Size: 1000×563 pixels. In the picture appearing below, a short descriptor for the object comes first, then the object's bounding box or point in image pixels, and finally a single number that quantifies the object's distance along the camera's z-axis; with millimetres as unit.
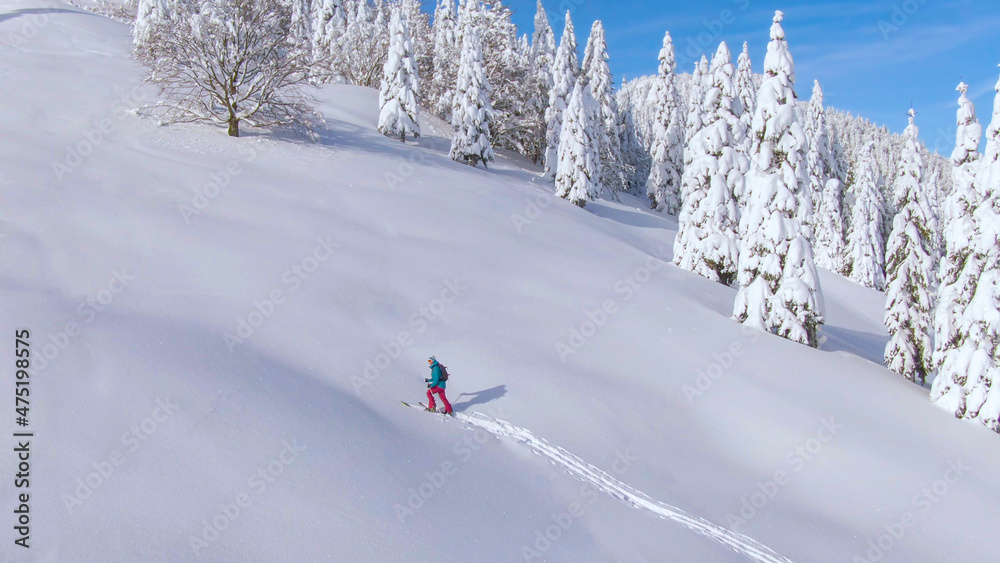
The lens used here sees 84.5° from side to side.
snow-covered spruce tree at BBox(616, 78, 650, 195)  60459
